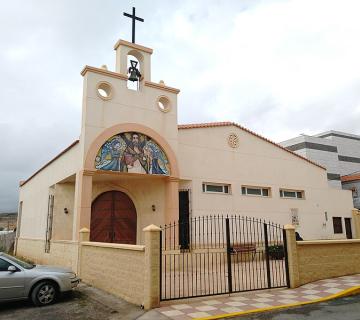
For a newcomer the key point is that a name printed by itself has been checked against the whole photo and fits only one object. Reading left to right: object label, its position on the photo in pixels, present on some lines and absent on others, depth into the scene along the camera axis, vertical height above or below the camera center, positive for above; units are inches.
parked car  311.0 -45.0
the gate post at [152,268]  290.5 -30.4
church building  482.3 +96.9
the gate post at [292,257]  379.8 -29.6
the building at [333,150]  1726.1 +424.8
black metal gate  354.6 -38.1
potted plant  583.8 -36.4
